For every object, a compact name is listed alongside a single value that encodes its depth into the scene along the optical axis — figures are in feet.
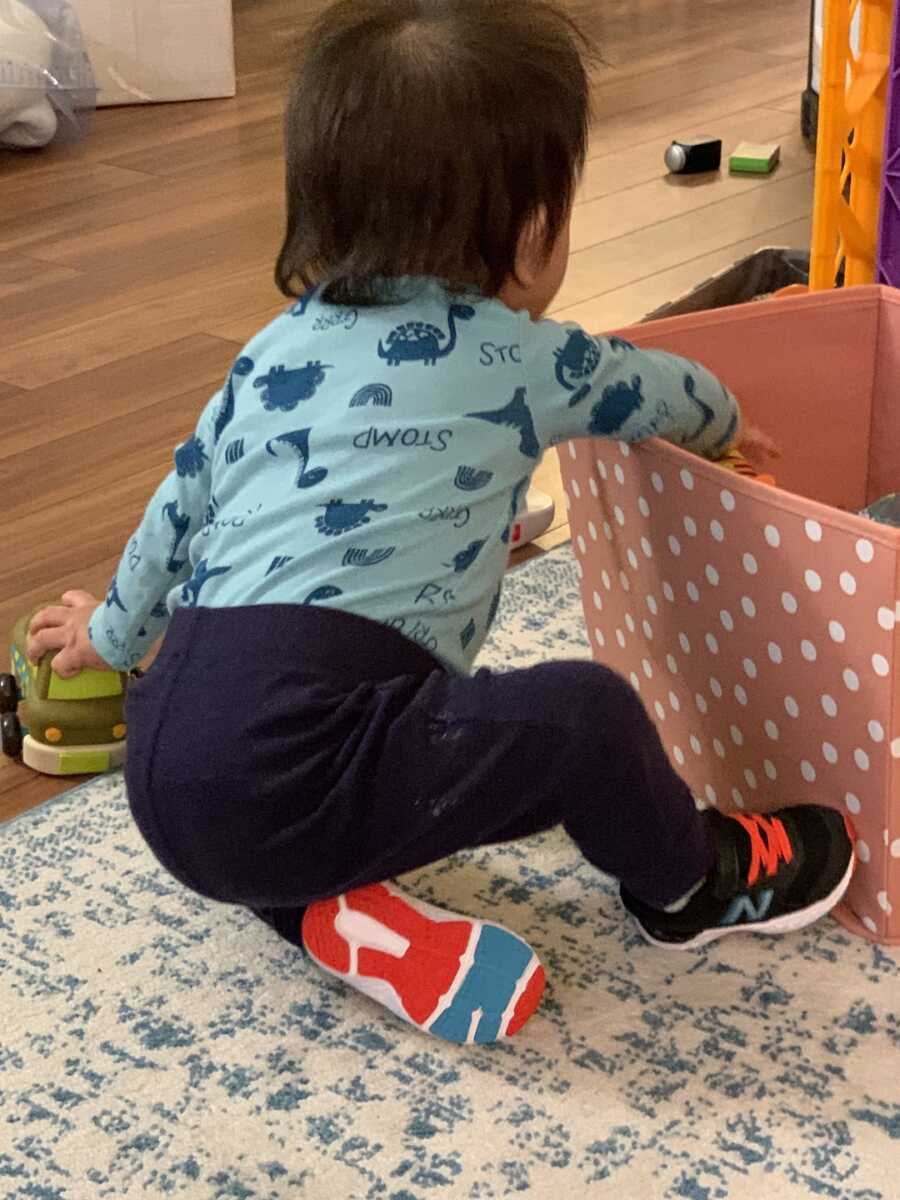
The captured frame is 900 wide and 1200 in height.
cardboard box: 9.52
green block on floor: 8.47
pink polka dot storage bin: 3.15
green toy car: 4.06
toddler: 3.05
